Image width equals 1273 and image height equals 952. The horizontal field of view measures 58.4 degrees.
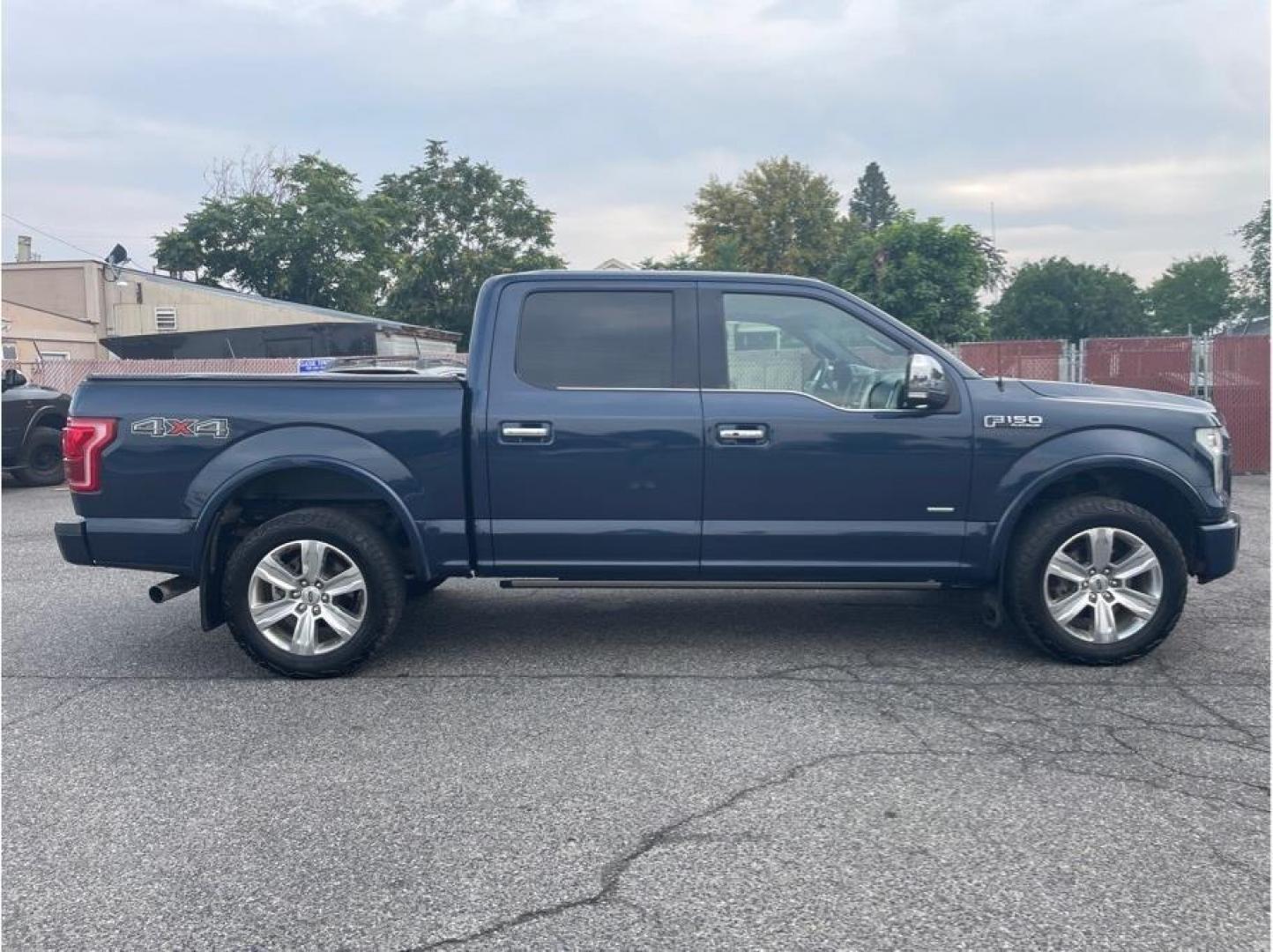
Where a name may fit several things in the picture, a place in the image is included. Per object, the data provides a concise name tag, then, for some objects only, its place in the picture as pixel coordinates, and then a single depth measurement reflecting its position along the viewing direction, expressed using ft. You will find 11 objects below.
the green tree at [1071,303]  212.64
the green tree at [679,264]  161.99
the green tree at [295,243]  151.64
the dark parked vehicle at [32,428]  47.67
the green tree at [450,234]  157.99
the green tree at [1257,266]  217.77
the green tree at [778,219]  179.42
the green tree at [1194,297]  253.24
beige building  114.83
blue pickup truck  17.85
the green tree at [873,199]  337.11
